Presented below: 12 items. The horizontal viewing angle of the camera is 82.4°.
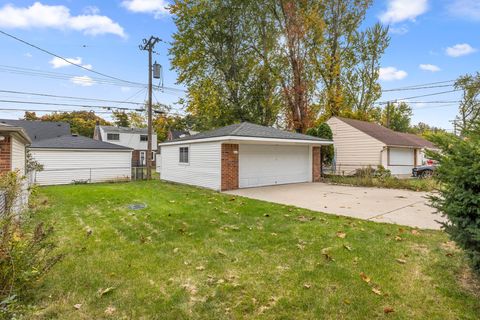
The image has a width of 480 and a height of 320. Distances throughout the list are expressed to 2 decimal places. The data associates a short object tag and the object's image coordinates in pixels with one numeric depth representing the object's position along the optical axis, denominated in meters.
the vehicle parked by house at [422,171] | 17.33
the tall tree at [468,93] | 26.77
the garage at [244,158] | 11.57
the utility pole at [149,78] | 16.25
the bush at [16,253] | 2.58
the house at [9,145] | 6.10
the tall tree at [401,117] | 39.54
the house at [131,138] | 32.25
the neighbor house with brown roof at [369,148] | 18.80
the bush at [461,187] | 2.76
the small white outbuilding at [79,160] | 15.48
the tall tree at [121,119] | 44.74
